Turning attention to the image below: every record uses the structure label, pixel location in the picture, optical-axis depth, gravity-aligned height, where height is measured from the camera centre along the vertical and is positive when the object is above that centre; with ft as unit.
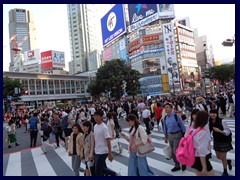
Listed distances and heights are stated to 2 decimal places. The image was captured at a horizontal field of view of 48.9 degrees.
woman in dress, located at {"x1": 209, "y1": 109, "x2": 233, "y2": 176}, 17.11 -3.23
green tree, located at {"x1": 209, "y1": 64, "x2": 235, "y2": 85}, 193.98 +11.34
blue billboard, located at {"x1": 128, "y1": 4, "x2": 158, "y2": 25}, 224.53 +69.52
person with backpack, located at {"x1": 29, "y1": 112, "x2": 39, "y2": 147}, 36.96 -4.19
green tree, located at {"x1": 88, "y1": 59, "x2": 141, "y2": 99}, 137.59 +8.30
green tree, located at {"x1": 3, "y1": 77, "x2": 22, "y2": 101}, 117.39 +4.68
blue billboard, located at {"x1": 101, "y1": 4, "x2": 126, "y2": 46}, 227.81 +63.42
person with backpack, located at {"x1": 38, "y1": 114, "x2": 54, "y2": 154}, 31.41 -4.42
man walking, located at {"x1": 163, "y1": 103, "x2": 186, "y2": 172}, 18.66 -2.80
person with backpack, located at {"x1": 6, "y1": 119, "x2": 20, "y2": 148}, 39.60 -5.17
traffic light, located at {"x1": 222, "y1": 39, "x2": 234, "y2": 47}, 39.90 +7.05
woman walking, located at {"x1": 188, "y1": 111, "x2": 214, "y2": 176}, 13.64 -2.90
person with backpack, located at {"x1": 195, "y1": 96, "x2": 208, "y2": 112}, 33.26 -1.70
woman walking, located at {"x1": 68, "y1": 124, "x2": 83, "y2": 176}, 16.42 -3.32
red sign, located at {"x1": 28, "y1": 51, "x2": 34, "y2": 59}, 327.90 +54.15
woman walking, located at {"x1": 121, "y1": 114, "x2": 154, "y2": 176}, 15.26 -3.70
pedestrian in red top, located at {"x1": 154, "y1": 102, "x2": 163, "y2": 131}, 40.44 -3.21
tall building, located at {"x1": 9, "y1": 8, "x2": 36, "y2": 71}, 517.96 +140.40
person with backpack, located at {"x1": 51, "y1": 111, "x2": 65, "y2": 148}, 35.24 -4.16
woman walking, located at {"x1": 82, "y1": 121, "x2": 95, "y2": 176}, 15.82 -3.09
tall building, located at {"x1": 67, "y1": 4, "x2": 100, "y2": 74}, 390.21 +90.94
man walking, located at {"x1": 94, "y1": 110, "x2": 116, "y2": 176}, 15.57 -3.27
